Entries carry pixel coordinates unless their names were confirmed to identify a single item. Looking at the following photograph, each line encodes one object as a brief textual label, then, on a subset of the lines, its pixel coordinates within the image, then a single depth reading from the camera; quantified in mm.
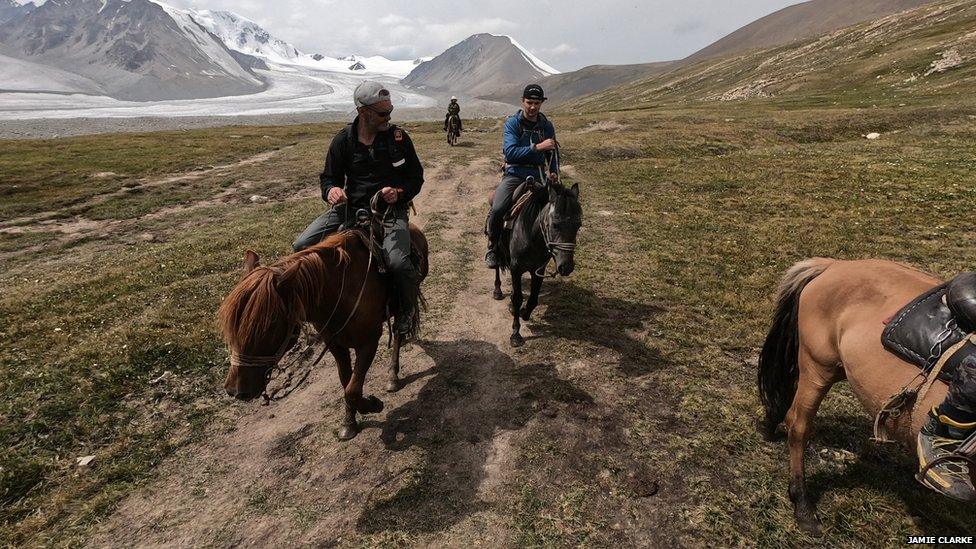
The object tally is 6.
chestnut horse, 4230
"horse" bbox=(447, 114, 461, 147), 38000
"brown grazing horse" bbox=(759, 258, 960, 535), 4148
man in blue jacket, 8750
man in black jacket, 6438
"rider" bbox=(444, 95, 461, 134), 36834
